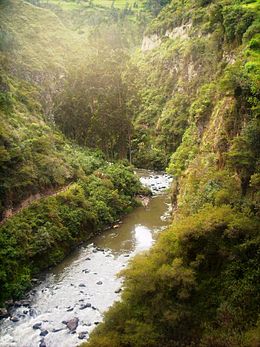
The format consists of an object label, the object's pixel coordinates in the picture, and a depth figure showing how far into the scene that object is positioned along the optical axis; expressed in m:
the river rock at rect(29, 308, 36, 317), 27.14
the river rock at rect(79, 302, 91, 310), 27.68
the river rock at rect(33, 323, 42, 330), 25.69
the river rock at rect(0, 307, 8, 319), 27.12
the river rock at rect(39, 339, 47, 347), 23.91
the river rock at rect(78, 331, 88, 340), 24.40
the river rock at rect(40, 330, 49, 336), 24.94
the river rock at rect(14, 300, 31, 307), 28.47
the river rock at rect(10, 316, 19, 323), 26.59
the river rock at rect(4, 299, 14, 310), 28.39
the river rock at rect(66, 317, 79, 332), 25.47
